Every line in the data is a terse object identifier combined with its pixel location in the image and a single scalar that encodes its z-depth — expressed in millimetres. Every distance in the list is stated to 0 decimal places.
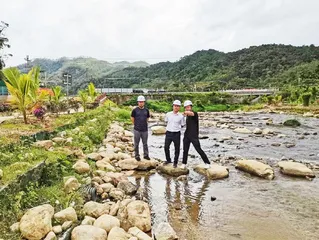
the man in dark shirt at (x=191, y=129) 6327
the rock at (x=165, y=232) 3627
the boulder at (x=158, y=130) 14092
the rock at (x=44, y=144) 6200
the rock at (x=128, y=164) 6914
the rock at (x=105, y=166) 6322
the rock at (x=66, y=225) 3510
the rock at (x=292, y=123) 17040
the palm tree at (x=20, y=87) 10053
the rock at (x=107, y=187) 5071
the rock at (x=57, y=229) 3404
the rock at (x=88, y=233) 3369
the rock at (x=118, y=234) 3476
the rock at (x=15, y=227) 3279
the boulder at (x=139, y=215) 3921
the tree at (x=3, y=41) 28470
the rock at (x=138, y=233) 3572
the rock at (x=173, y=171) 6470
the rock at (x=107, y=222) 3707
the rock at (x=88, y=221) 3738
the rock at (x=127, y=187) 5189
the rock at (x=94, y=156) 6887
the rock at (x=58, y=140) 7216
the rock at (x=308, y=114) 22929
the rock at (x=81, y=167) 5501
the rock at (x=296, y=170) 6410
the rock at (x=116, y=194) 4872
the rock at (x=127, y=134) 11842
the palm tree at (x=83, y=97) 18888
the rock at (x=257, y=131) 13698
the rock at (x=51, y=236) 3246
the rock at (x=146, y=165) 6862
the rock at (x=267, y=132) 13506
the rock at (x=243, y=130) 14136
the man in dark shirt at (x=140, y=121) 6887
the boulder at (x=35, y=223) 3238
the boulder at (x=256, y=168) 6355
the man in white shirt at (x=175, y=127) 6525
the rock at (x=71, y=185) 4468
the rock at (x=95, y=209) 4036
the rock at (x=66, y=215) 3614
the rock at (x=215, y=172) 6327
